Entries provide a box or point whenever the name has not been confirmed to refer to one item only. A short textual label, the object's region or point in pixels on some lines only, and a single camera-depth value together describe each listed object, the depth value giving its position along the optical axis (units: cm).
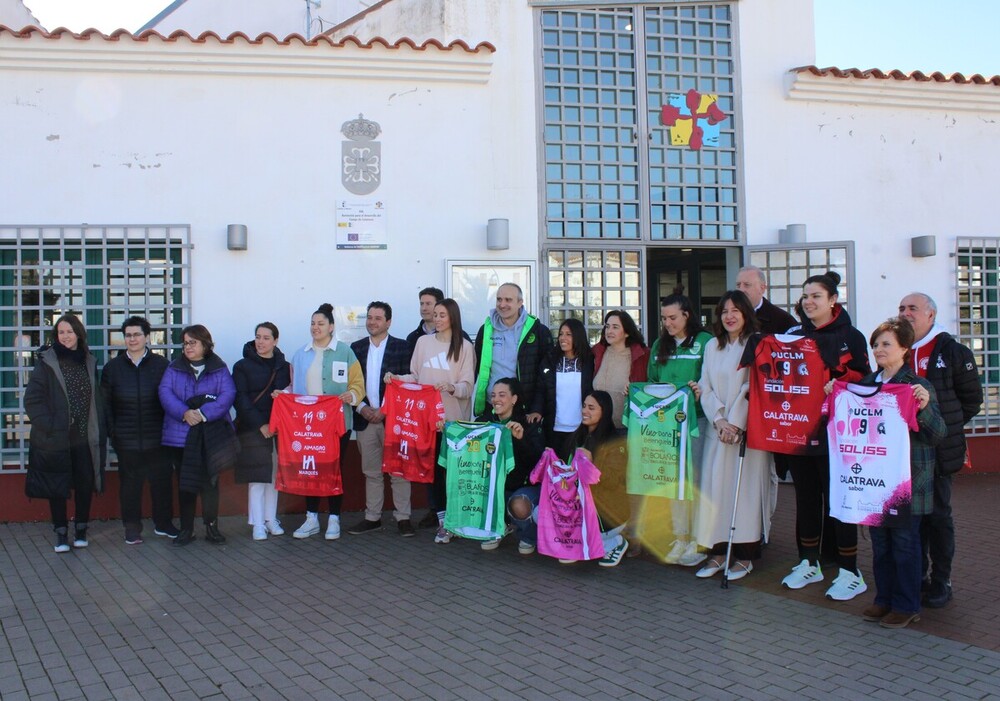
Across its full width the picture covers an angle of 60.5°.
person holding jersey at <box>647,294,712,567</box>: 657
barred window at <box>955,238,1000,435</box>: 1025
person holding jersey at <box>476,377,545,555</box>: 686
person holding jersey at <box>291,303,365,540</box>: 764
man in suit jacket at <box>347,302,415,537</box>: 773
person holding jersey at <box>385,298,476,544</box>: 751
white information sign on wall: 874
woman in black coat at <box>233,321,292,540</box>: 753
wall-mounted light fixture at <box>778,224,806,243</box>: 952
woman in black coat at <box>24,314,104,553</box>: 715
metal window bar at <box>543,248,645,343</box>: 928
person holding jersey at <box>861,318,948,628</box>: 513
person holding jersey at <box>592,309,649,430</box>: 695
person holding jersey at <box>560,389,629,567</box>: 660
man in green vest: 722
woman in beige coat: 612
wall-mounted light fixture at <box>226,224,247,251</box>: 839
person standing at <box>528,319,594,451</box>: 698
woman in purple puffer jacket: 738
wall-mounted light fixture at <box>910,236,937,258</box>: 980
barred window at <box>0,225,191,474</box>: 838
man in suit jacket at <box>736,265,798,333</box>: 653
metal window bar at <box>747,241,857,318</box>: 945
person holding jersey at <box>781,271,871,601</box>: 578
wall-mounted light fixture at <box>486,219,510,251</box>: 877
